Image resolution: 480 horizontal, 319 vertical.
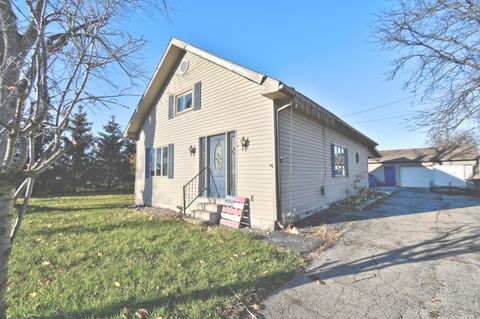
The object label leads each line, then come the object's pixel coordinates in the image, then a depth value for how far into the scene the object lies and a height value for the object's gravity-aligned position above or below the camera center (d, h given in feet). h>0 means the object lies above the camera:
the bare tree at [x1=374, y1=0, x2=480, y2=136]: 17.54 +9.75
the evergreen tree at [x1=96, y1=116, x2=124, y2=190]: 70.28 +5.29
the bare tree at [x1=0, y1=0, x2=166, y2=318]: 5.75 +3.03
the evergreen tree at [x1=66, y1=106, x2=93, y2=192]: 65.05 +2.20
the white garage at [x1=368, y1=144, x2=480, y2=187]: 64.03 +1.46
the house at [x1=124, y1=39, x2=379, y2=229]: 19.86 +3.35
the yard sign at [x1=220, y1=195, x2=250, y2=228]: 20.33 -3.56
